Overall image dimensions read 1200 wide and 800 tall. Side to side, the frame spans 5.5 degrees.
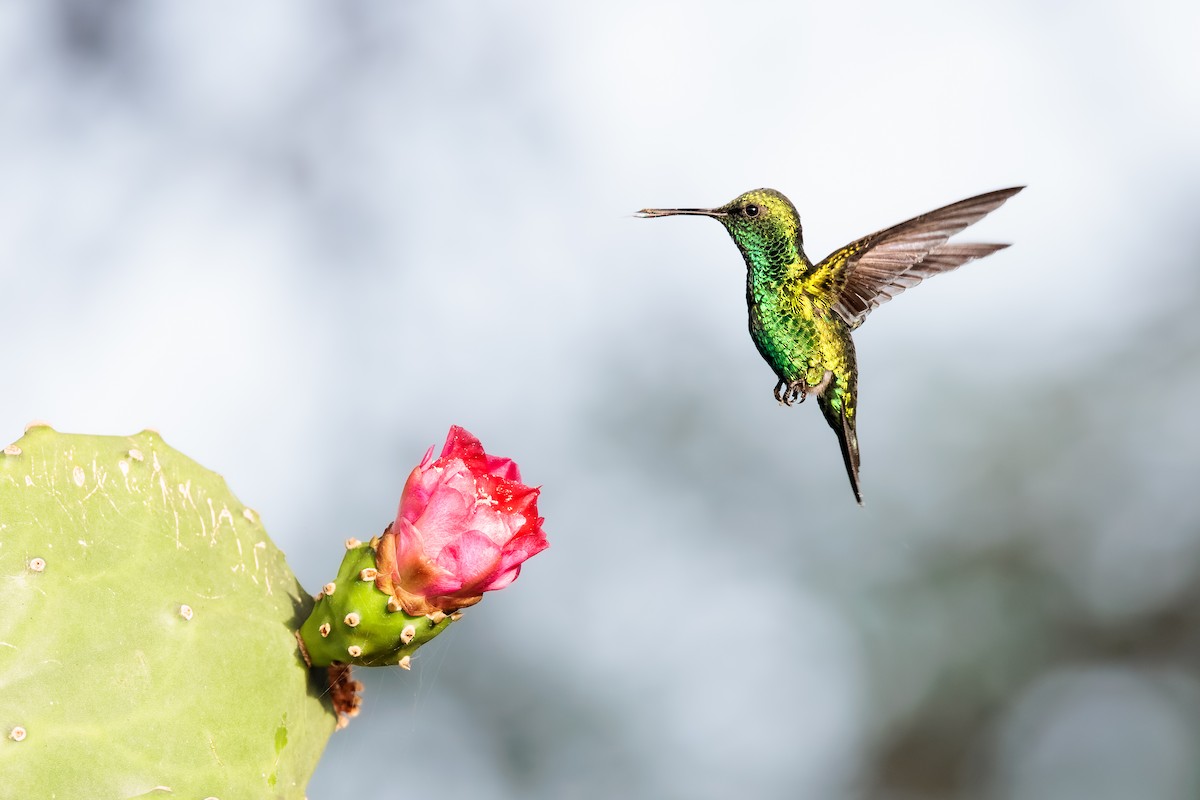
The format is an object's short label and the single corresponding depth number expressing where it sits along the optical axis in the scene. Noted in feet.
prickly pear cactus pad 6.85
